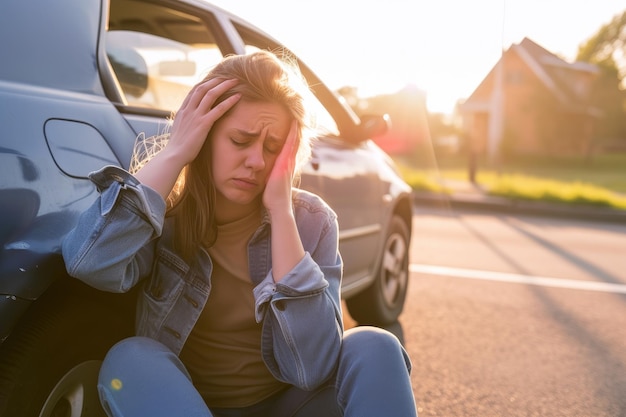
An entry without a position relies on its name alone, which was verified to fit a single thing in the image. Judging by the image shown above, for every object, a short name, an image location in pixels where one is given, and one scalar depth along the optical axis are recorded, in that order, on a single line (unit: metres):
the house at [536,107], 35.22
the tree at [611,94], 49.06
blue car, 1.65
